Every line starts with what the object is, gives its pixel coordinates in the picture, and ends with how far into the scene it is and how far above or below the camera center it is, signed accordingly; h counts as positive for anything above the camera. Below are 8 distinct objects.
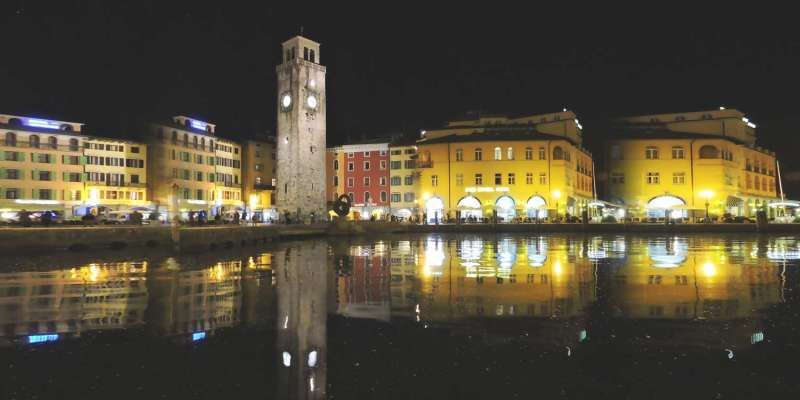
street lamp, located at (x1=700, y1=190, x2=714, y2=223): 68.81 +2.99
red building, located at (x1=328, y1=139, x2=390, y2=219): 80.25 +6.35
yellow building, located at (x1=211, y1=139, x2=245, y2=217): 79.75 +6.20
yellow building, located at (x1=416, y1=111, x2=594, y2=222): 65.75 +5.64
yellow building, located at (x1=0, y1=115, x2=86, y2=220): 59.84 +6.21
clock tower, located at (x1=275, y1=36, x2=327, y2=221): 74.00 +11.69
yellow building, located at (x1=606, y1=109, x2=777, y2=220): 69.25 +6.43
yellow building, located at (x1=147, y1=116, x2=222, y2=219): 70.12 +7.90
